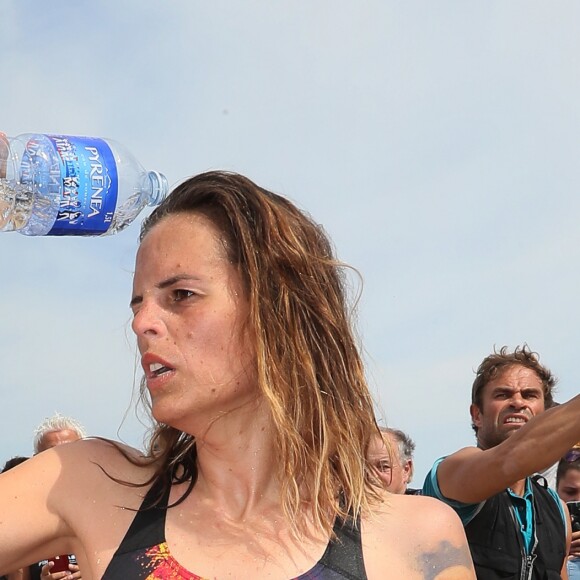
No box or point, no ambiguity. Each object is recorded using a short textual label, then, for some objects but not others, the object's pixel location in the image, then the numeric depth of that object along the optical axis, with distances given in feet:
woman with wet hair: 6.93
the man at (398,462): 19.57
